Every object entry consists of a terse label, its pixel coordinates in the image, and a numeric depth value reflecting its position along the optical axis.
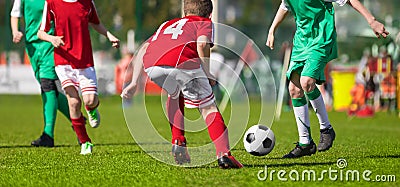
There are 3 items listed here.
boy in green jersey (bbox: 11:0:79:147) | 19.27
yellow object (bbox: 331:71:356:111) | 44.91
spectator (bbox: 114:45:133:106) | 52.20
